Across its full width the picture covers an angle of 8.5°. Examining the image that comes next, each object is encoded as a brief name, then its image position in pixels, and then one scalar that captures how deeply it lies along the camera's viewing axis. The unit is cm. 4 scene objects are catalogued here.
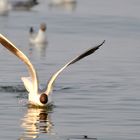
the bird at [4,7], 4350
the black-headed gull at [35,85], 1858
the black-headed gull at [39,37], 3262
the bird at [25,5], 4656
